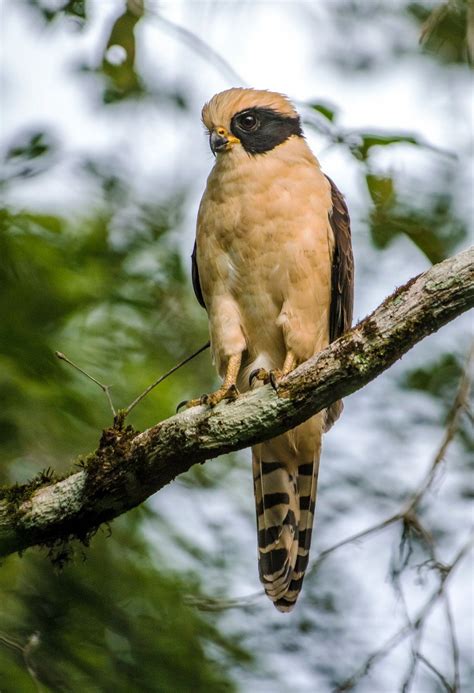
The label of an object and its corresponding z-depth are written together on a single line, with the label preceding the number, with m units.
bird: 9.10
